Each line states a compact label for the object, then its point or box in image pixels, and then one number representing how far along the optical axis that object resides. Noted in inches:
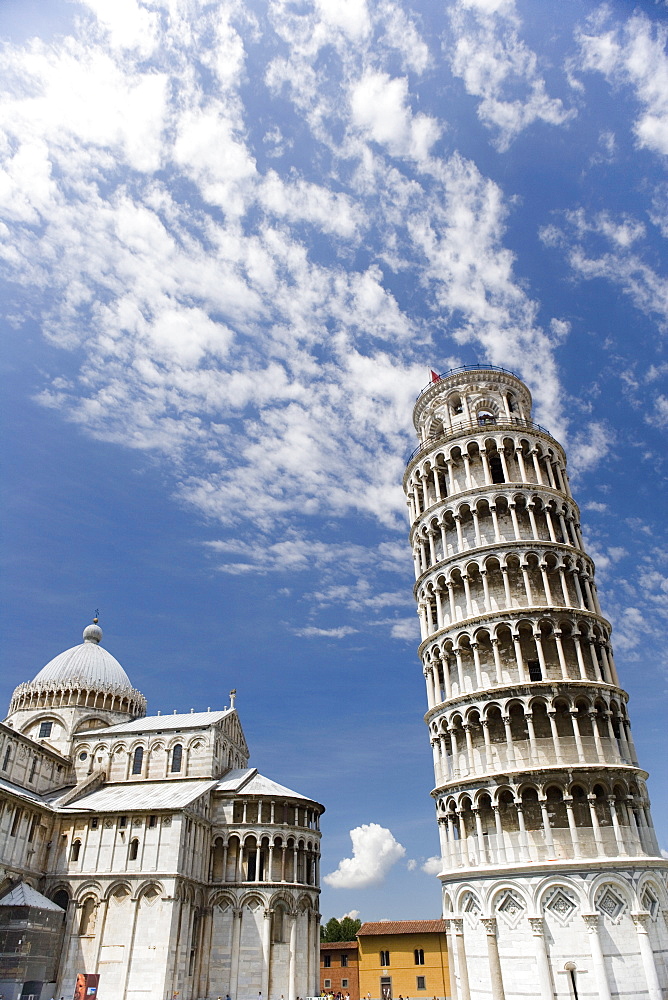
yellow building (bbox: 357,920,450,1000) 2118.6
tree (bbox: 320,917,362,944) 3774.6
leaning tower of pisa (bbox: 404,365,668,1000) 984.3
